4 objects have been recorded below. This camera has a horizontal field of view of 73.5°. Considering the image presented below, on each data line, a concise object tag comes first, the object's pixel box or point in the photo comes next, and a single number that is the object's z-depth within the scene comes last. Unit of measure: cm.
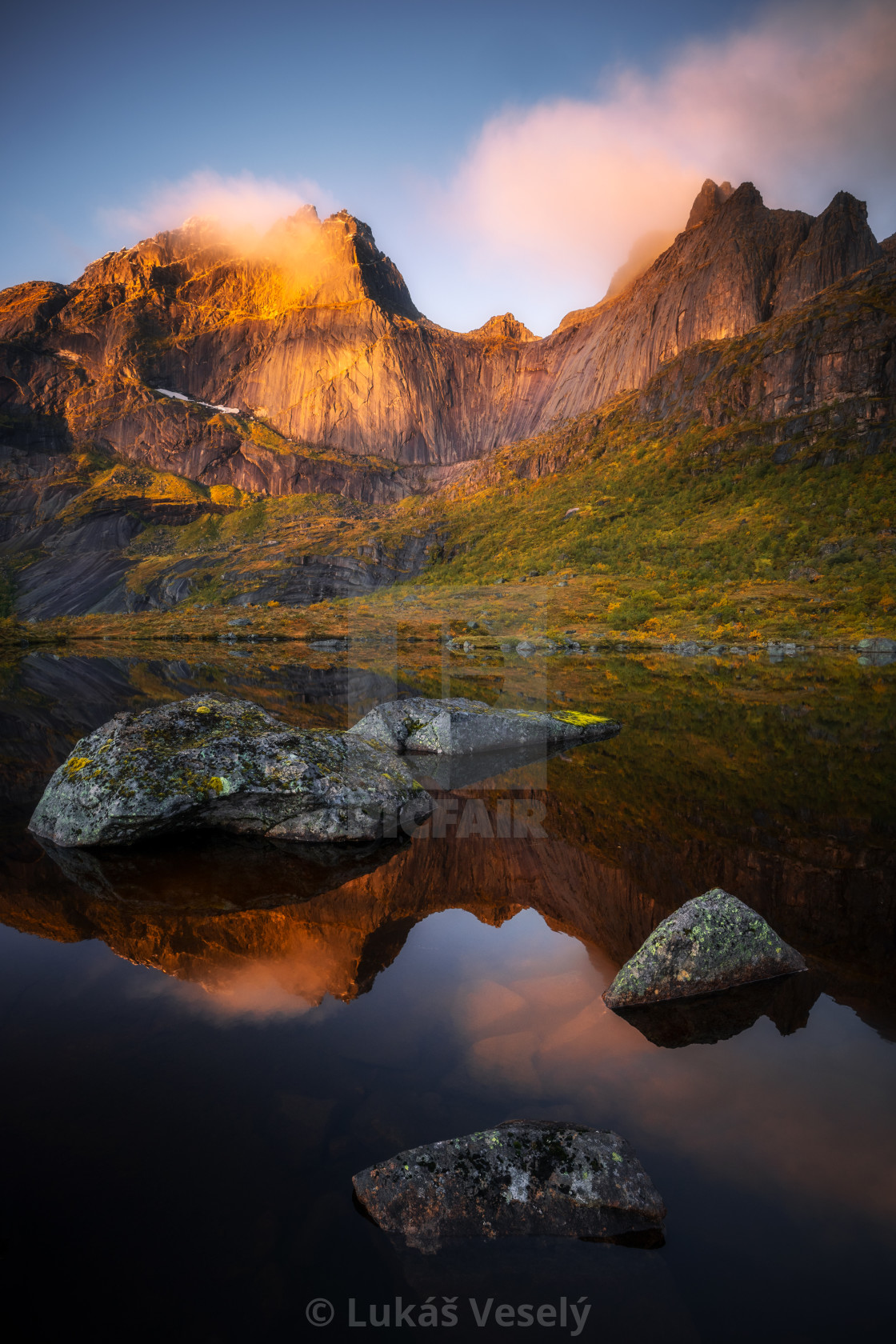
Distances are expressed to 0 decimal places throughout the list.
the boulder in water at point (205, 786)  938
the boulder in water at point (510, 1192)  356
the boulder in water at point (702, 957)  593
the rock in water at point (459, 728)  1584
